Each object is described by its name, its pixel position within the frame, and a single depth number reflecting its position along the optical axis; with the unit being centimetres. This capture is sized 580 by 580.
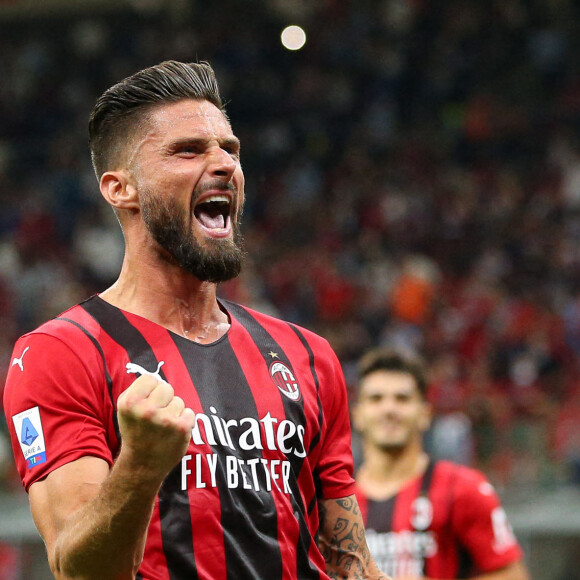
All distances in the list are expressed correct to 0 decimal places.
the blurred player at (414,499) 626
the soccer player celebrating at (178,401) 495
